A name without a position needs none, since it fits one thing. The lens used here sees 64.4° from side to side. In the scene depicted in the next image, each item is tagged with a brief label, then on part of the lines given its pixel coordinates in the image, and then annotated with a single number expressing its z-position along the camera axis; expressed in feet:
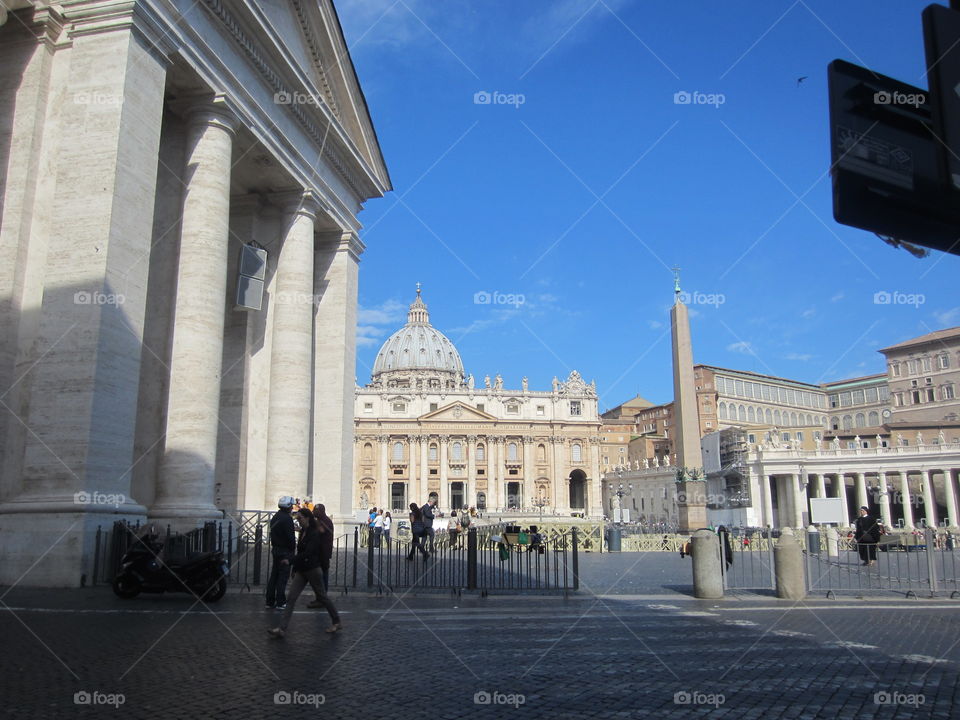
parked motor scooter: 30.45
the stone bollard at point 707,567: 36.11
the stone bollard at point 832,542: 66.64
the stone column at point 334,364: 69.00
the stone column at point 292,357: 58.80
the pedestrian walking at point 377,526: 69.55
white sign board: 78.43
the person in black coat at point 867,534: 46.26
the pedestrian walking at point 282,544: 28.43
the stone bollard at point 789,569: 35.99
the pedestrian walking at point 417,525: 56.95
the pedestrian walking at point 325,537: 24.82
